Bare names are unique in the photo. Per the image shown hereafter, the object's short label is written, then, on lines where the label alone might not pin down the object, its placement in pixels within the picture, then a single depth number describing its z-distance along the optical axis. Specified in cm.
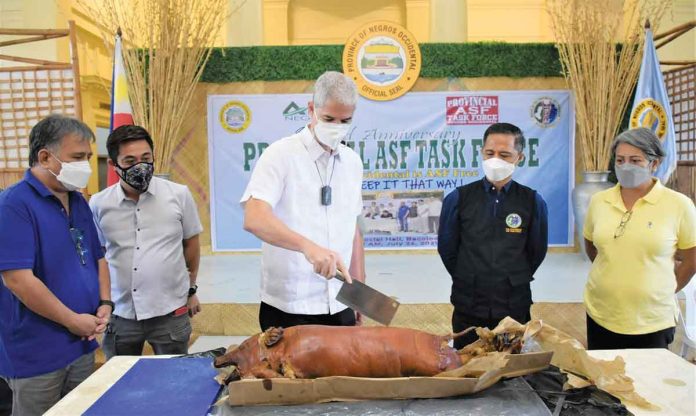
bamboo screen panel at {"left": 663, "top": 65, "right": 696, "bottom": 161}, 412
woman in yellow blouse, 193
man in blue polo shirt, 161
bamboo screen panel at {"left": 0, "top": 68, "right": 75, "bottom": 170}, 379
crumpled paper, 132
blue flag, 387
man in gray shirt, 198
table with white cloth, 129
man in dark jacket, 202
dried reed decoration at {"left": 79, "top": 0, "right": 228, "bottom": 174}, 390
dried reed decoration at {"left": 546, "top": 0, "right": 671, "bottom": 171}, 404
